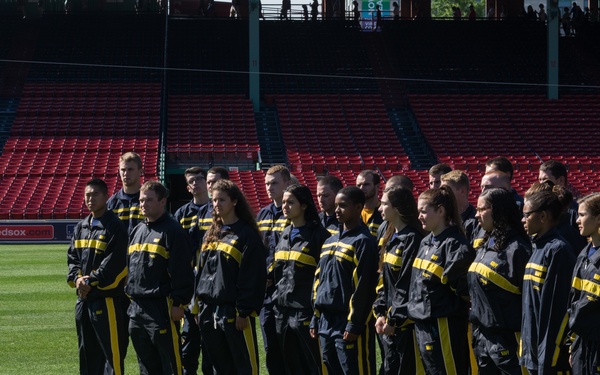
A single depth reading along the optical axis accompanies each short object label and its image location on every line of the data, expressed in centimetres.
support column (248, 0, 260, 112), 3797
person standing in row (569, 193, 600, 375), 635
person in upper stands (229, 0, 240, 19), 4508
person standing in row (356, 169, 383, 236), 997
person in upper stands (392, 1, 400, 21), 4500
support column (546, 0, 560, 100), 4028
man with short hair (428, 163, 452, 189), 1043
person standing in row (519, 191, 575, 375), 659
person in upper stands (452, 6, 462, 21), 4511
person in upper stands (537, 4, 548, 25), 4429
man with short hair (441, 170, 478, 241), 885
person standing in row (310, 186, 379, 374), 823
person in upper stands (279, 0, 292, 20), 4447
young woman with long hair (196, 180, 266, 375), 862
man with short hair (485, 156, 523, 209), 951
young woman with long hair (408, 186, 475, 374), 749
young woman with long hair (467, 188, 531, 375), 705
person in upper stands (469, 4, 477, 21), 4538
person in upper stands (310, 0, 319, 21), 4486
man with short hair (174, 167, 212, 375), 1005
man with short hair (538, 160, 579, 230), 901
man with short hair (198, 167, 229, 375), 1052
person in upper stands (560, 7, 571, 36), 4581
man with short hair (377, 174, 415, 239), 881
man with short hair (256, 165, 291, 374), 941
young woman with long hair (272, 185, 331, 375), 874
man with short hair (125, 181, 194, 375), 880
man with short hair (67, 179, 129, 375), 924
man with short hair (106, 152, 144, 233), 1013
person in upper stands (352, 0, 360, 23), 4522
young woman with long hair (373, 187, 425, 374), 789
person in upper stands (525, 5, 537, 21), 4516
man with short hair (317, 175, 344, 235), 928
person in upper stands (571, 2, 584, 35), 4566
